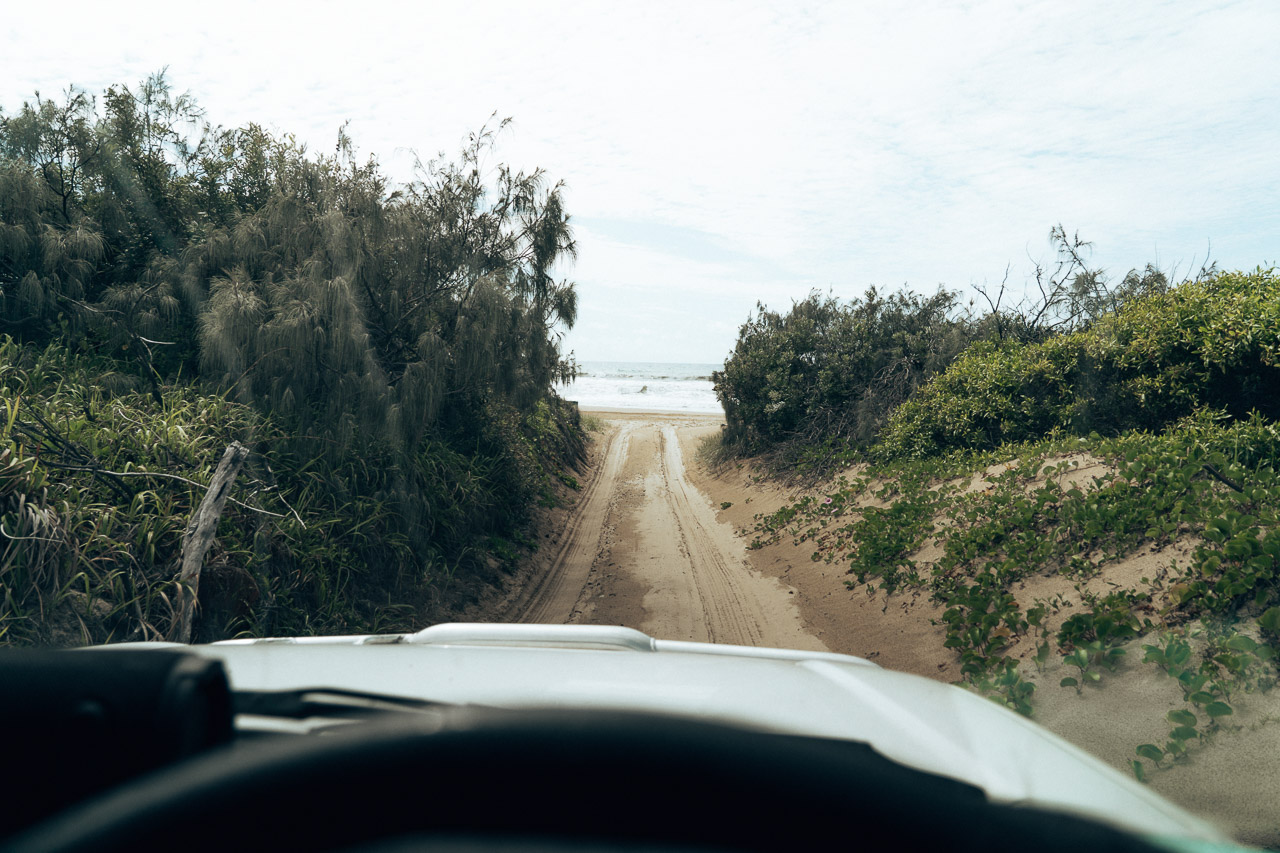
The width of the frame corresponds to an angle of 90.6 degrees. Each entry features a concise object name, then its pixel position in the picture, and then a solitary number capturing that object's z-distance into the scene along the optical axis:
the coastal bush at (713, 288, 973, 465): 12.94
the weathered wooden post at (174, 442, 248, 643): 4.37
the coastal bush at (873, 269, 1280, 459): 6.80
